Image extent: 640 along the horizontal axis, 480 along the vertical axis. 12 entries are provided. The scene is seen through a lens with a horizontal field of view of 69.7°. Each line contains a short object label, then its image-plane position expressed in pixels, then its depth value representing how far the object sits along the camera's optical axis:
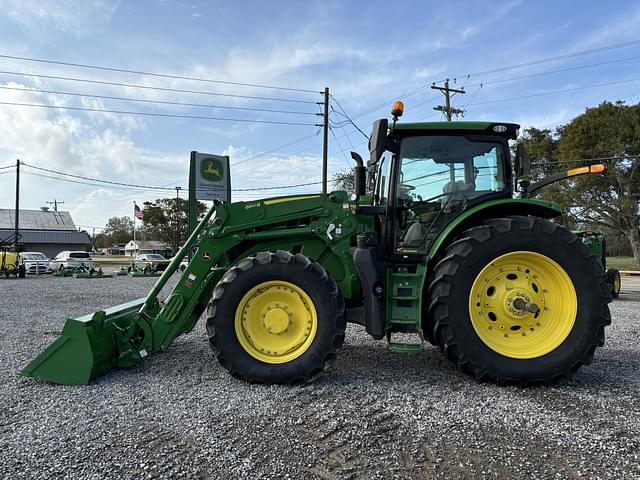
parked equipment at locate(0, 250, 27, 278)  21.06
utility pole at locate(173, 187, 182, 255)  53.50
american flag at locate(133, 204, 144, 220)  43.12
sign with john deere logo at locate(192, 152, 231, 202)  14.09
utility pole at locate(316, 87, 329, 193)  24.20
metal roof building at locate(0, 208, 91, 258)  54.12
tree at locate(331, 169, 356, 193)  33.03
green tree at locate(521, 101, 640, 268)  25.94
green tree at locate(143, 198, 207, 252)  53.09
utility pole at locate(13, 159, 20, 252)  33.84
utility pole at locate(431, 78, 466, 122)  27.66
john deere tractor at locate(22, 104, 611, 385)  4.10
